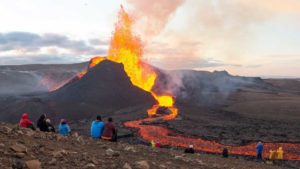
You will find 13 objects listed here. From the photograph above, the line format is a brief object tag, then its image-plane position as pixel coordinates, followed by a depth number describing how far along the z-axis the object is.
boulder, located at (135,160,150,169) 7.46
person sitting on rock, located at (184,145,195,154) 19.36
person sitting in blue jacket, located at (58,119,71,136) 14.77
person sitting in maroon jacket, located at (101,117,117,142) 13.79
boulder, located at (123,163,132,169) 7.10
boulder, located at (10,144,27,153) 6.82
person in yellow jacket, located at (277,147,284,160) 24.31
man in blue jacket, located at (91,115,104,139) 14.09
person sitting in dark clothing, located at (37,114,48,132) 13.71
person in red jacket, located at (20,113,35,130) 12.78
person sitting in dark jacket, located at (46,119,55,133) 14.05
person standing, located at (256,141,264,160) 22.78
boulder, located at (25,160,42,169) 6.02
